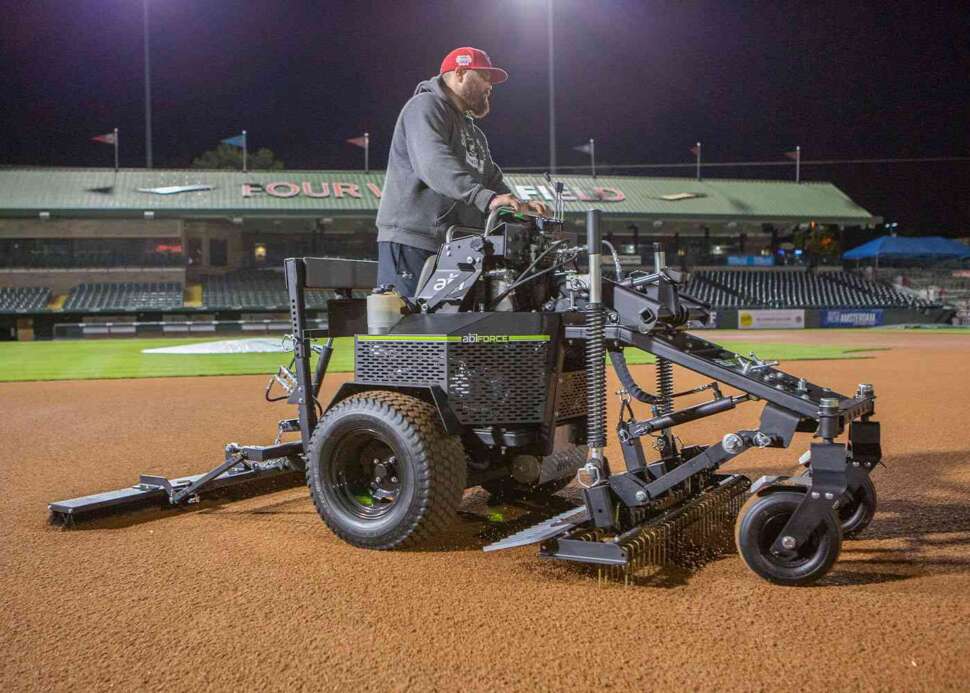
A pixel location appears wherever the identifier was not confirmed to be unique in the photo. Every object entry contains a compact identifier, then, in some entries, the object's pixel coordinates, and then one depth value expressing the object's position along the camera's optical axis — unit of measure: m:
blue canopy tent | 49.88
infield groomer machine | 3.53
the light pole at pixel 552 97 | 31.58
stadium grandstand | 40.12
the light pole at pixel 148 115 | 44.94
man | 4.51
